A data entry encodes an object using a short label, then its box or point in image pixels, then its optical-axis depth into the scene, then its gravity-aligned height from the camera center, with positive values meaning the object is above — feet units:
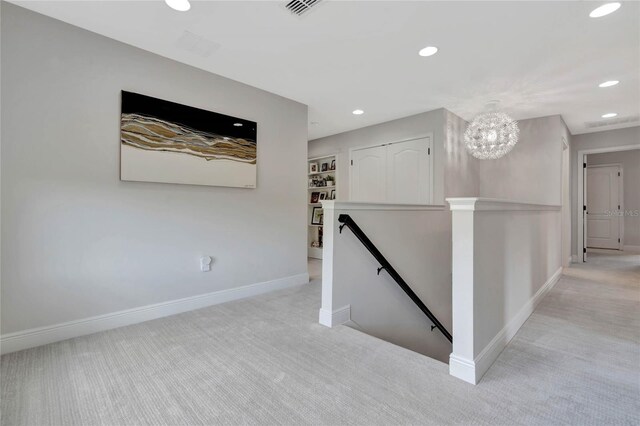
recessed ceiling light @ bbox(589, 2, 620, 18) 6.59 +4.79
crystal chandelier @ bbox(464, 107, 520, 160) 10.94 +3.10
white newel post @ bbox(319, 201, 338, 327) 7.91 -1.34
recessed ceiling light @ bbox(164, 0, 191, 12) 6.50 +4.76
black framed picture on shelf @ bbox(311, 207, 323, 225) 19.50 -0.05
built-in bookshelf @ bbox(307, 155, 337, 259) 19.15 +1.64
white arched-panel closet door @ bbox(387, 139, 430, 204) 14.05 +2.21
